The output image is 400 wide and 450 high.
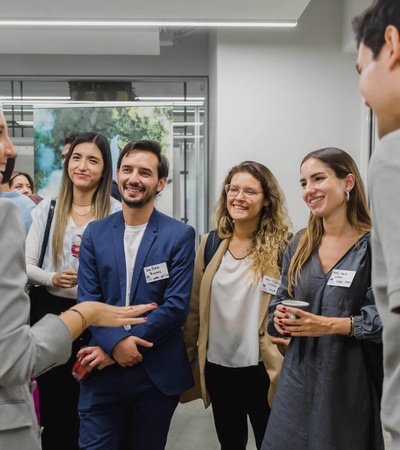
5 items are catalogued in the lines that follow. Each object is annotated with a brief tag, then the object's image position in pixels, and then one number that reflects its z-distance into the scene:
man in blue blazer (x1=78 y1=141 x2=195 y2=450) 2.29
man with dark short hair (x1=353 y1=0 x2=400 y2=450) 0.72
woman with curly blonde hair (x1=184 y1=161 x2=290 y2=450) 2.56
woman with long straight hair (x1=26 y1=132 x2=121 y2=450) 2.72
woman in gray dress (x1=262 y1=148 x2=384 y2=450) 1.92
